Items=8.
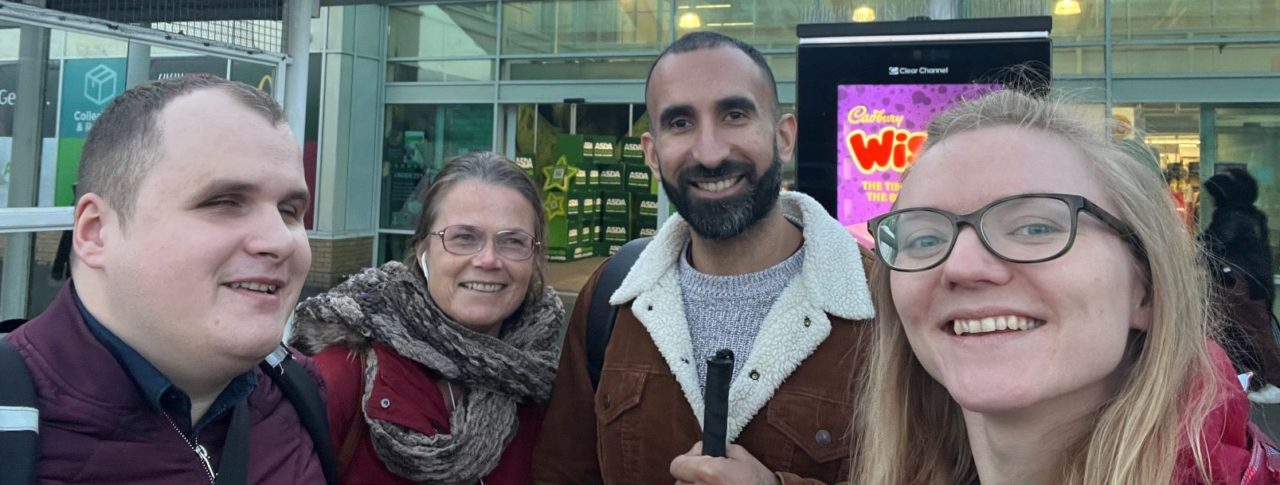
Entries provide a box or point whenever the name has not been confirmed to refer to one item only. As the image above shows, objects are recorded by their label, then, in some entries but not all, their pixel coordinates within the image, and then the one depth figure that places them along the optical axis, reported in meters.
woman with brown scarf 2.21
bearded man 2.10
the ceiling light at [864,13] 8.80
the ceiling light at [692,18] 10.24
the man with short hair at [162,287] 1.39
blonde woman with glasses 1.19
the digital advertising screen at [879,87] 4.04
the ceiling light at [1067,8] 9.03
